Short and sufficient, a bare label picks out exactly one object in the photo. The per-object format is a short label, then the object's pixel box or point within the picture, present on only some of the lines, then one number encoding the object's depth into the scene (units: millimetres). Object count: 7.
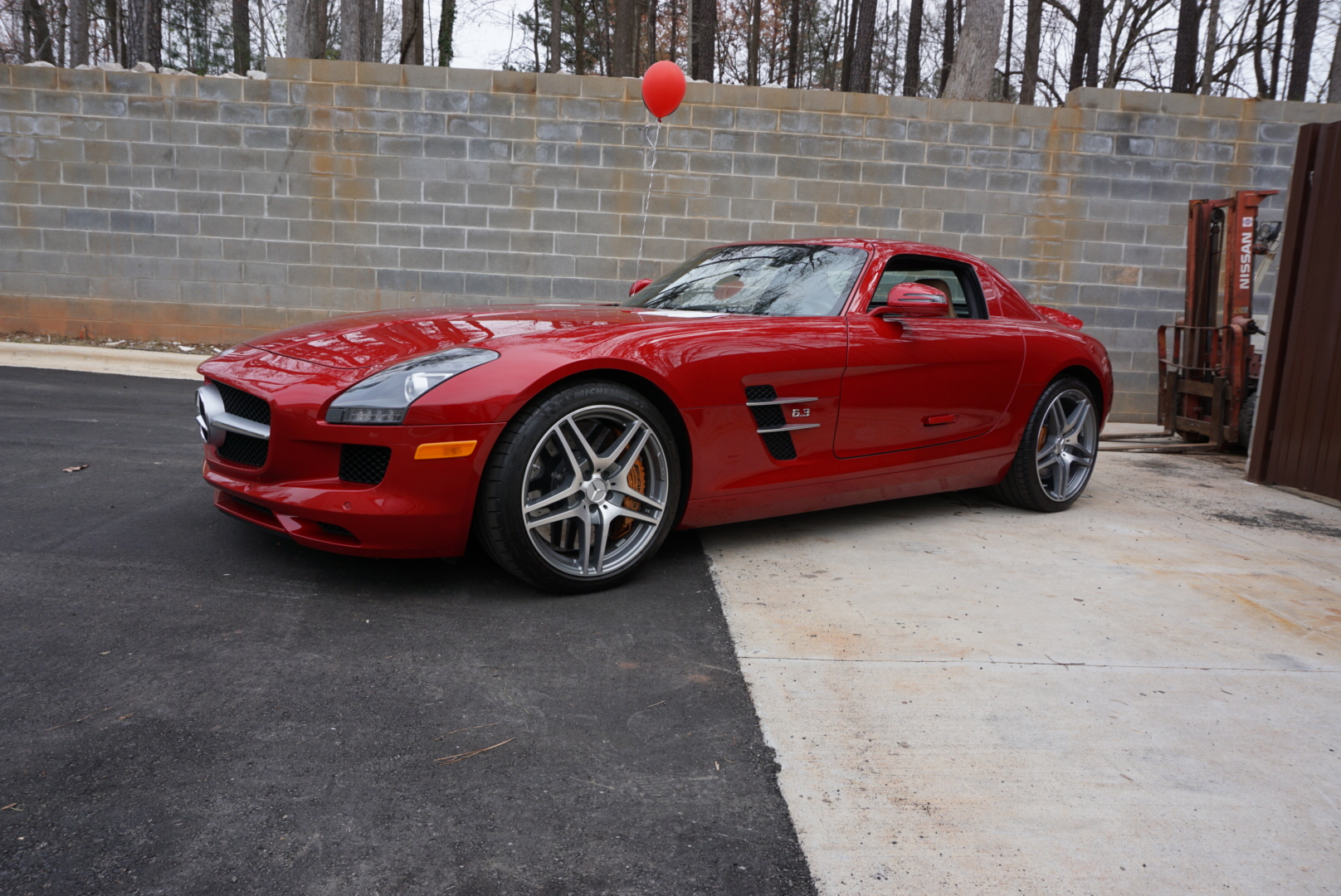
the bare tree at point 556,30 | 23453
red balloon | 8516
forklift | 7145
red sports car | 2916
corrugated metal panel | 5699
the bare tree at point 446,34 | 24266
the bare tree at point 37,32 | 23344
